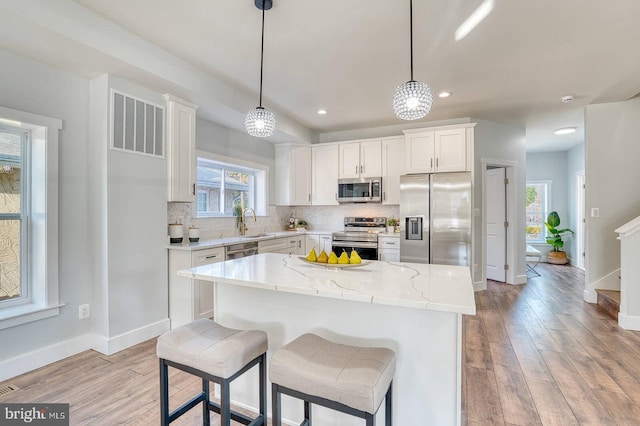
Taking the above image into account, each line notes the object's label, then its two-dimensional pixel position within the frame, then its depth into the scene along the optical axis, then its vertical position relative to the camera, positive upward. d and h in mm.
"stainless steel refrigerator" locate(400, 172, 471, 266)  4258 -103
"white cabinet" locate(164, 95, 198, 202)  3237 +652
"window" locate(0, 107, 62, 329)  2467 -60
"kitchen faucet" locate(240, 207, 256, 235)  4660 -136
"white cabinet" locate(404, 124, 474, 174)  4316 +864
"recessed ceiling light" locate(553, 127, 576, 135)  5391 +1379
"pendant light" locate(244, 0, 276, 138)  2330 +656
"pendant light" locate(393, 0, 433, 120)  1960 +689
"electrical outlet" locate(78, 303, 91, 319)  2773 -872
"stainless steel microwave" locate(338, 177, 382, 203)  4973 +332
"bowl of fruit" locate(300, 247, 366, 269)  1979 -315
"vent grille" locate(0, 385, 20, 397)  2166 -1223
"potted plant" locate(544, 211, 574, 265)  7069 -645
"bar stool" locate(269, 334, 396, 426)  1203 -651
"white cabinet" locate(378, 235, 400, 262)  4582 -523
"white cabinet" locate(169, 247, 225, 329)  3195 -797
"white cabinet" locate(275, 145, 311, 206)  5355 +604
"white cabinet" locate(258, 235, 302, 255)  4238 -483
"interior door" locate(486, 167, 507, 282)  5414 -219
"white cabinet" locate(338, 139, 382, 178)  4996 +828
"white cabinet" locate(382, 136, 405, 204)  4840 +671
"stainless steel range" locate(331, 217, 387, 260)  4715 -384
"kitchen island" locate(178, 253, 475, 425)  1500 -564
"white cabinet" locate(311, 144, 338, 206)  5301 +607
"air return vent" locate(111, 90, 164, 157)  2760 +780
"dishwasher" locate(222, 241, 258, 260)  3688 -462
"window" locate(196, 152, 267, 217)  4242 +367
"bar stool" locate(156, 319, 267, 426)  1431 -673
